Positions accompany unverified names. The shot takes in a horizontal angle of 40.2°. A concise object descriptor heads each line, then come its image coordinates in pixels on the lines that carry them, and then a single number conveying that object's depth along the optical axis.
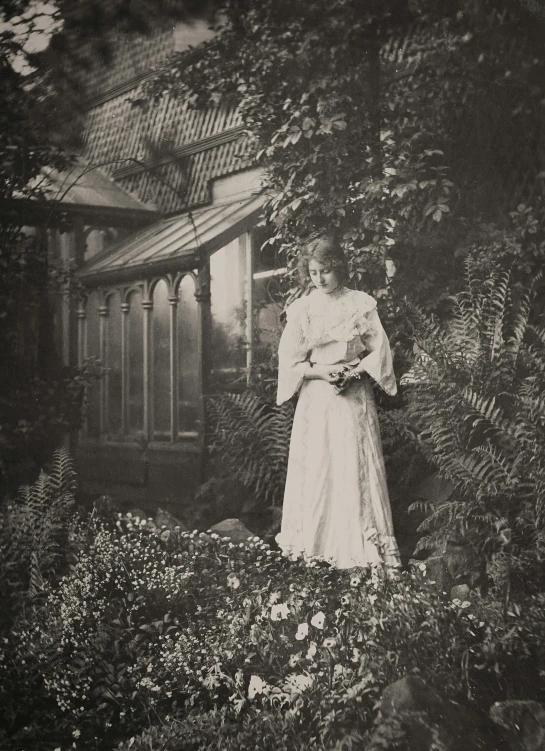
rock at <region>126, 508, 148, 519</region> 4.62
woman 3.87
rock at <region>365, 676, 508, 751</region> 2.49
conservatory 4.40
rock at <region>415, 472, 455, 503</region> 4.55
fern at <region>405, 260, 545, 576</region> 3.81
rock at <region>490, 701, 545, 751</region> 2.53
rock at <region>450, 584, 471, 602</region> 3.77
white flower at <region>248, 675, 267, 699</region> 2.91
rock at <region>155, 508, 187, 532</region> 4.61
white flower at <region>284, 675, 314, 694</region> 2.87
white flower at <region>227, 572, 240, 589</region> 3.66
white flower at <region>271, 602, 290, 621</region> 3.28
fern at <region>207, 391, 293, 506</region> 4.87
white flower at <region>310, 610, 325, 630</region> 3.12
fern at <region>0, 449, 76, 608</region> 3.85
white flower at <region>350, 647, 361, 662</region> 2.98
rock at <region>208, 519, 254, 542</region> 4.57
